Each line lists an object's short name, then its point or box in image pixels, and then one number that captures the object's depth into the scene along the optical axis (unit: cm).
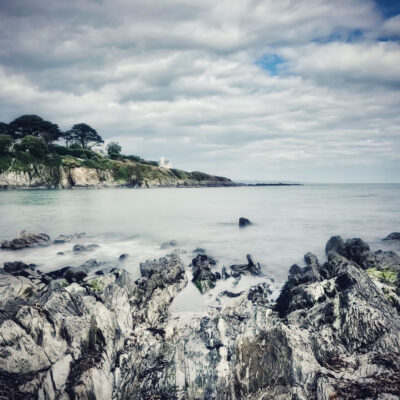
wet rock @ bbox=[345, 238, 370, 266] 934
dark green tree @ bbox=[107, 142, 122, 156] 11122
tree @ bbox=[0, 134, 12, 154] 6412
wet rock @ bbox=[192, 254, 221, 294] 823
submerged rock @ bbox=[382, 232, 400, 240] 1512
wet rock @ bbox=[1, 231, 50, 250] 1303
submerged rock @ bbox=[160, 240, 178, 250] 1400
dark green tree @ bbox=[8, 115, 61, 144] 7962
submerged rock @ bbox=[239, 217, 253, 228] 2133
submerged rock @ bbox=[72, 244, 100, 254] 1273
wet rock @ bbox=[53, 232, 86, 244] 1467
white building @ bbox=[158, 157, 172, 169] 12548
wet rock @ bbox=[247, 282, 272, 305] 676
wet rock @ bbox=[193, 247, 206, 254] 1299
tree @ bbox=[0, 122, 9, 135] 7869
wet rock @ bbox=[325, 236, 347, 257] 1055
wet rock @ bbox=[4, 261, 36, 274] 905
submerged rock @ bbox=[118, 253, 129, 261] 1160
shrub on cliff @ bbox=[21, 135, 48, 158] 6931
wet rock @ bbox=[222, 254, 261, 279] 931
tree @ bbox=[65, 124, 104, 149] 9881
